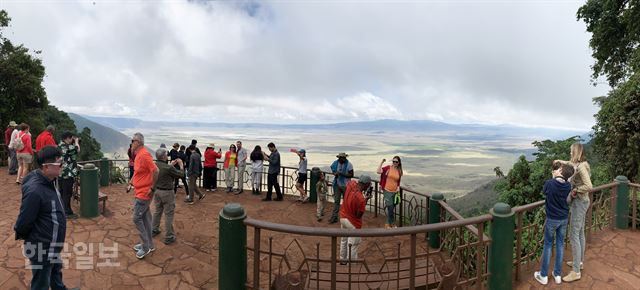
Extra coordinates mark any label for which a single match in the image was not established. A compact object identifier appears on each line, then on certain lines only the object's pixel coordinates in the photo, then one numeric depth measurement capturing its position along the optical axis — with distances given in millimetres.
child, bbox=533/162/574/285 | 4941
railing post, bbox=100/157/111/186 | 12227
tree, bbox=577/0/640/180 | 12172
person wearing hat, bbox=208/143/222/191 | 12188
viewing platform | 4625
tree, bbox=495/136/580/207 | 16406
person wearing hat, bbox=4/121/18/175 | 11695
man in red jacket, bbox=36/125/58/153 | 8359
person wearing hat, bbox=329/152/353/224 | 9156
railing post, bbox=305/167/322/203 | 11078
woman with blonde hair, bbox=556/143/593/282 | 5152
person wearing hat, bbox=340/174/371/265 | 5949
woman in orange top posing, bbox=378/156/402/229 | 8555
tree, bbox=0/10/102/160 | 20750
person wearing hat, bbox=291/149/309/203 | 10930
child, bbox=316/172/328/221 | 9648
